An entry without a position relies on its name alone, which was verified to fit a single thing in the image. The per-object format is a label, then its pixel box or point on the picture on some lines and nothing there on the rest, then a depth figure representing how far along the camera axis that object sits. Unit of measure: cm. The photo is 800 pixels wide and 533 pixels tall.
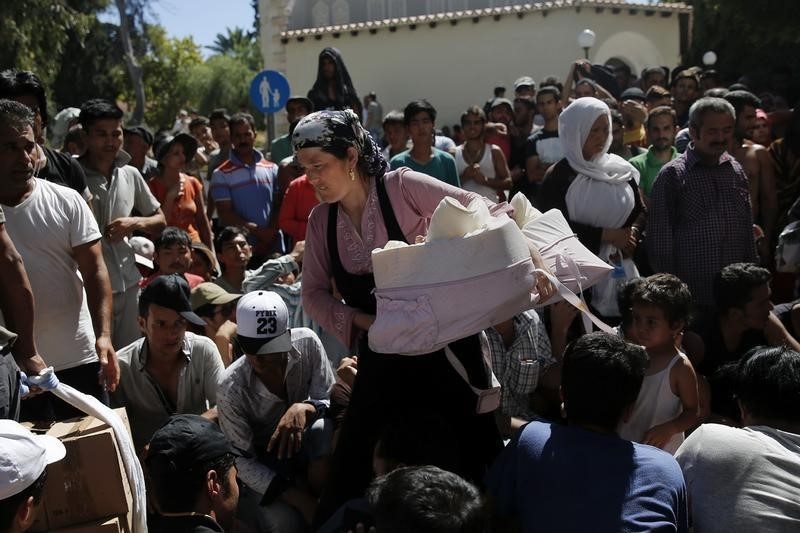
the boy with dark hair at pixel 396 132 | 825
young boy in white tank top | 405
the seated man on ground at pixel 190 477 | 313
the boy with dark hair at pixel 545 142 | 846
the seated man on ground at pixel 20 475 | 261
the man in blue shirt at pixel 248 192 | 806
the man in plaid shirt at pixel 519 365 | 454
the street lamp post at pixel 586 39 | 1553
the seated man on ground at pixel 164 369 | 466
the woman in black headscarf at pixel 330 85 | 937
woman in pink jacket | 329
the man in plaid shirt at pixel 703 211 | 538
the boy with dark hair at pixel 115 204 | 547
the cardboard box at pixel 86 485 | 307
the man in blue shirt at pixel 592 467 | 280
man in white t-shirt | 402
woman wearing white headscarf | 527
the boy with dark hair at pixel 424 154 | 703
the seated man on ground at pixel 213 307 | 583
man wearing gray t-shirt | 288
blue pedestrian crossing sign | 1084
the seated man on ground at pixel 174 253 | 628
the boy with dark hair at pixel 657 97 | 937
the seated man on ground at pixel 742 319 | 491
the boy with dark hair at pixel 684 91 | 1009
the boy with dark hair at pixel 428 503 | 239
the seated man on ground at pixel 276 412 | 420
